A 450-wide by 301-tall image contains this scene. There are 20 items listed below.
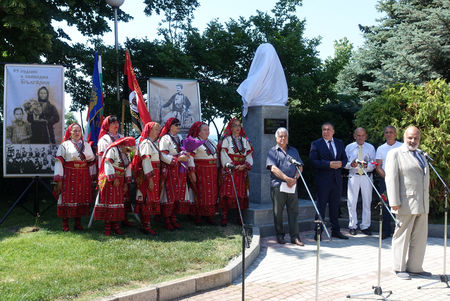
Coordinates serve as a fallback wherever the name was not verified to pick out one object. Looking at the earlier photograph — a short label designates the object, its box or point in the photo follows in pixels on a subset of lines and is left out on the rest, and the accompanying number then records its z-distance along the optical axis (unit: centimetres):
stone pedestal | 923
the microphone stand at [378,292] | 507
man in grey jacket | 585
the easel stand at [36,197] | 848
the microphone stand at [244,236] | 423
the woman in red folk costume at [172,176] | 764
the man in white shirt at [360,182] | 837
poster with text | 837
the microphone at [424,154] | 588
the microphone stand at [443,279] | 548
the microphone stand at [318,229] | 447
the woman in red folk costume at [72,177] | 736
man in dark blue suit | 796
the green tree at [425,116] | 887
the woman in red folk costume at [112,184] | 707
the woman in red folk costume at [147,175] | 734
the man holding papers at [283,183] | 748
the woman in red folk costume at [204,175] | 815
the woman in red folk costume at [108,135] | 727
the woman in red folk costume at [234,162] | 829
